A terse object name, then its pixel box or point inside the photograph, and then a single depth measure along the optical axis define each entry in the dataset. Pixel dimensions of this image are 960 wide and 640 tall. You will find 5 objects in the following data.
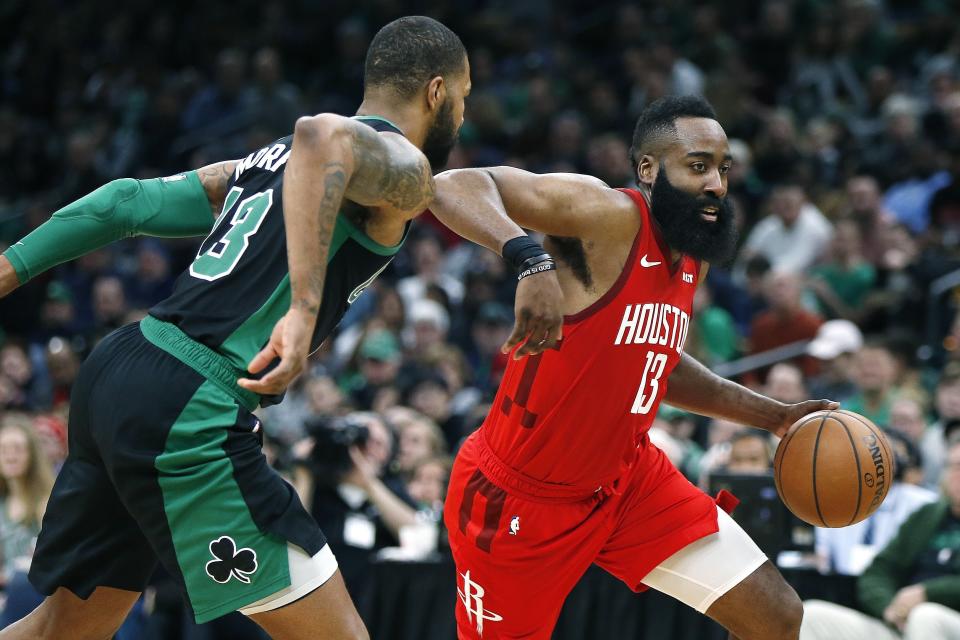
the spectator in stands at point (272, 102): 13.82
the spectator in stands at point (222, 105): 14.30
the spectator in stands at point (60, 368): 11.30
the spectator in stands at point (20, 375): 11.12
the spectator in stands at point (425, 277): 11.57
